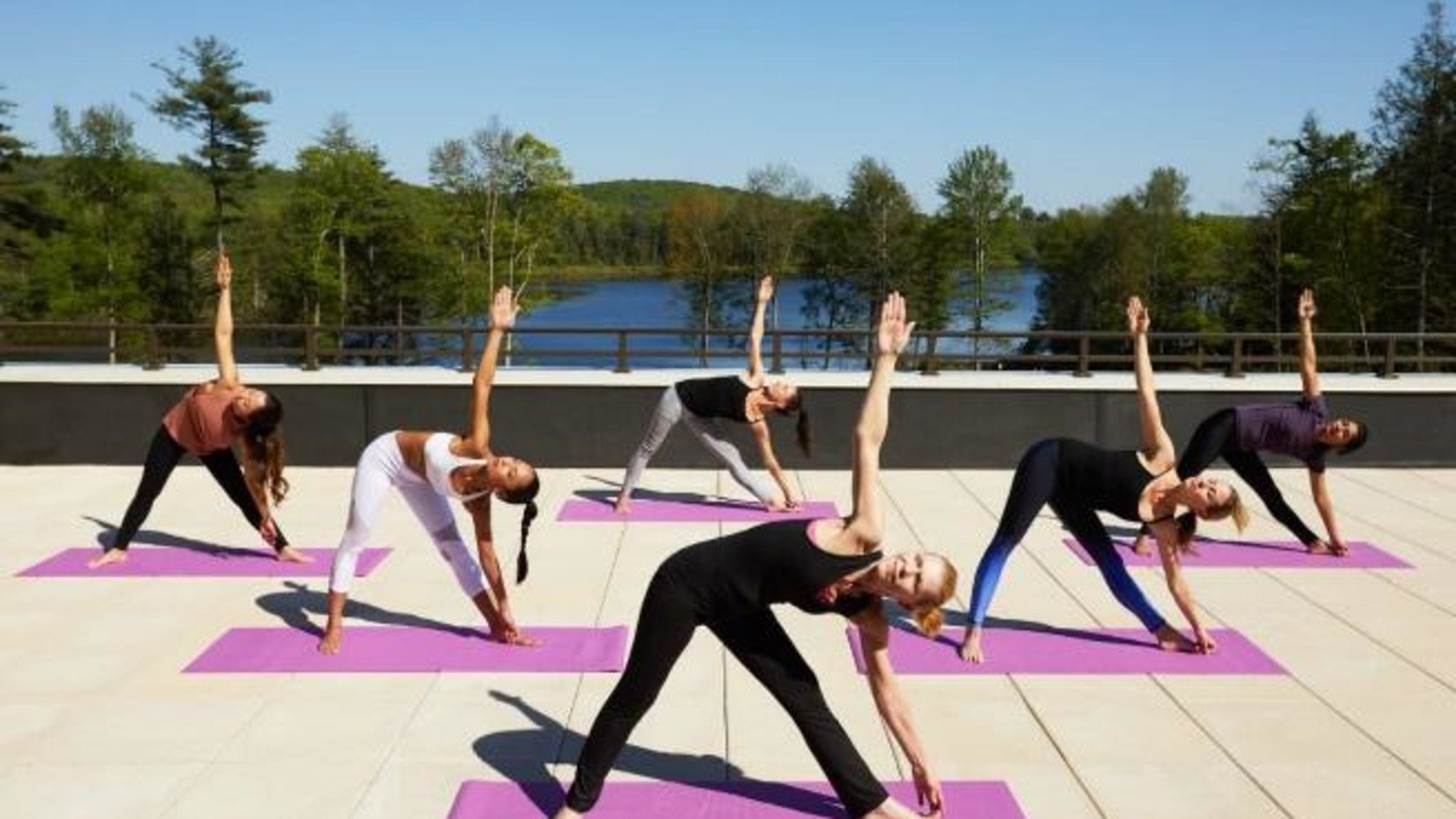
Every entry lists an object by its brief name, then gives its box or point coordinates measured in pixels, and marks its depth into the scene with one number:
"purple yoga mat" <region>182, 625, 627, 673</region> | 6.37
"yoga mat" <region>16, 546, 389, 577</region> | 8.28
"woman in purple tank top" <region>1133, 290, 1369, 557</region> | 8.67
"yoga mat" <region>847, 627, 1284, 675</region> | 6.47
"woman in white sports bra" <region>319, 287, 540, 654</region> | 5.70
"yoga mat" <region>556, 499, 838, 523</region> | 10.31
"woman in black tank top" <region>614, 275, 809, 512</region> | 9.34
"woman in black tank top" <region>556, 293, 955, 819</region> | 3.94
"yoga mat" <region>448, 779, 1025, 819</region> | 4.70
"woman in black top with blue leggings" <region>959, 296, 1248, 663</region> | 6.19
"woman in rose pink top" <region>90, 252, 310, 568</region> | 7.50
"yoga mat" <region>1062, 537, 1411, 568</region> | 8.91
